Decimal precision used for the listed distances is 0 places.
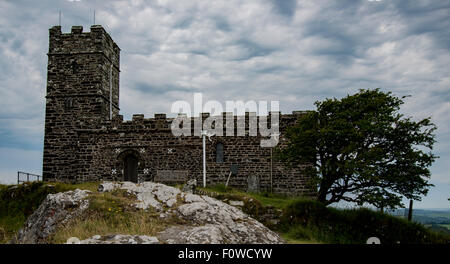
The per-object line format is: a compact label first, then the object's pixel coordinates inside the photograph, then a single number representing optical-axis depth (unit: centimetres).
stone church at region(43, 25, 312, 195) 2238
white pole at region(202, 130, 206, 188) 2225
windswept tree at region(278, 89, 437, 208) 1573
